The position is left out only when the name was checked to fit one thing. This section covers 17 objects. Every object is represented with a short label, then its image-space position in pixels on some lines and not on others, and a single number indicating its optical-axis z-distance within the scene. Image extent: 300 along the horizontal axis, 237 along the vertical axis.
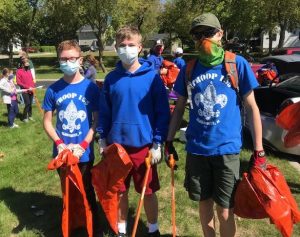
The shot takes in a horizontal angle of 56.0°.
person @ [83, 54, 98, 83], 6.33
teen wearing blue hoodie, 2.38
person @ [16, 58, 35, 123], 7.16
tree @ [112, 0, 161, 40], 20.61
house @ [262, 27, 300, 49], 35.59
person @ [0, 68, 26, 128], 6.80
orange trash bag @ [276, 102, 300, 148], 2.61
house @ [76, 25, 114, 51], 59.85
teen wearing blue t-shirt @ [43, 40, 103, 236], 2.65
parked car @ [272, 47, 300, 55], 13.51
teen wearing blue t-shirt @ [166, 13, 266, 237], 2.07
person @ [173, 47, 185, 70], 6.84
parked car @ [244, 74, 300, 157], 4.48
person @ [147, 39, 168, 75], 6.45
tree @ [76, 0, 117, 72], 19.59
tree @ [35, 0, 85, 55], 21.29
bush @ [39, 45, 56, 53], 44.68
